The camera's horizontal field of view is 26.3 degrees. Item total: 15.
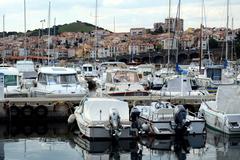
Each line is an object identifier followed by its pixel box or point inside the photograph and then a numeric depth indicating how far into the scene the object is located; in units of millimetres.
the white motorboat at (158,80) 40125
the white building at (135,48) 145012
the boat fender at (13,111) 24812
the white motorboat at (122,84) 28812
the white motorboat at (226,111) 21172
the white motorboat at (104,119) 19359
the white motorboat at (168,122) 20234
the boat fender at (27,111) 25000
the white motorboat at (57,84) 27969
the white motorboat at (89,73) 50219
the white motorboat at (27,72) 33544
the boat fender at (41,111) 25062
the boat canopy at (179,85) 30094
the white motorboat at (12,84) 29094
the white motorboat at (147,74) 38188
